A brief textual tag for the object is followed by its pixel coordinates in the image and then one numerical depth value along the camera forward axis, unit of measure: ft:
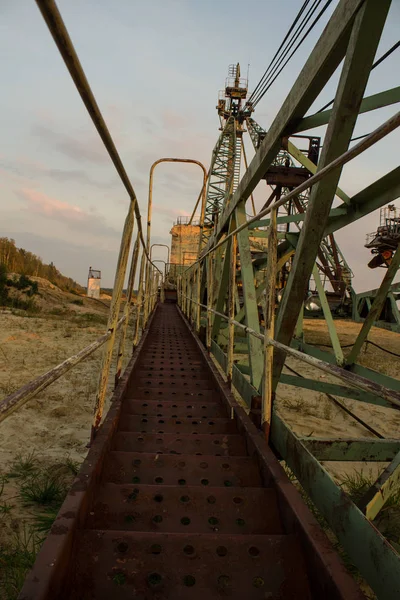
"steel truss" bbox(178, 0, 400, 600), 4.63
